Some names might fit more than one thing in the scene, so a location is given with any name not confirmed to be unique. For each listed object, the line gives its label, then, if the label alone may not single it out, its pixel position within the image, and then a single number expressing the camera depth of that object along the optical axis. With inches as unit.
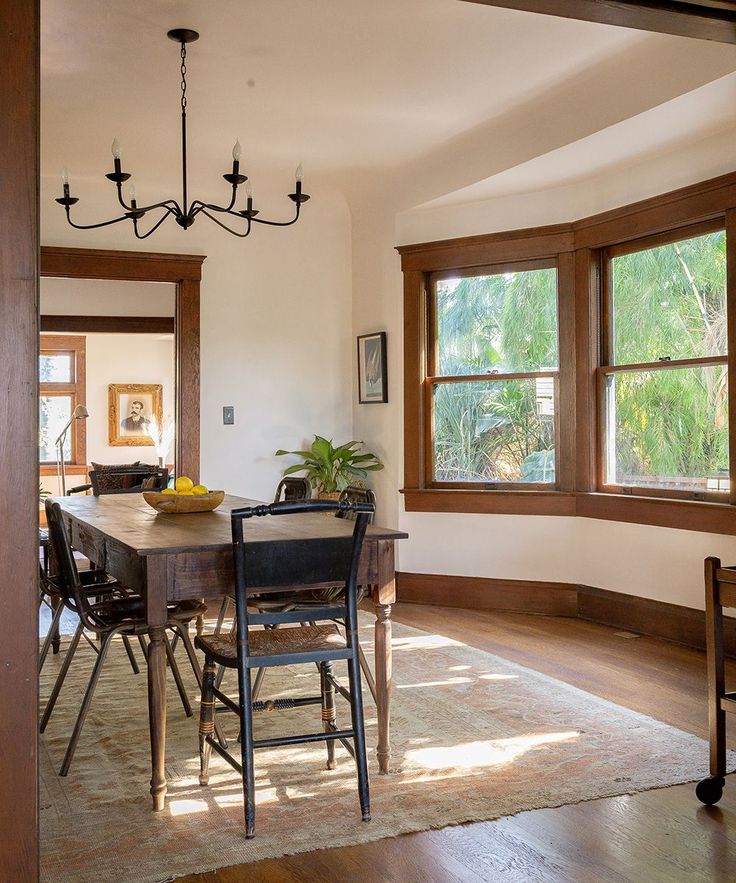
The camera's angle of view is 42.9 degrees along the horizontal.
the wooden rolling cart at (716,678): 107.7
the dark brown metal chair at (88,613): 124.0
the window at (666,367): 184.5
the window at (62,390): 438.6
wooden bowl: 147.9
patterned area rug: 100.4
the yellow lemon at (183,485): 151.6
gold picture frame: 451.2
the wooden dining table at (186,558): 106.8
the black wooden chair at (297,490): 178.1
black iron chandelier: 150.7
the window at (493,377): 224.7
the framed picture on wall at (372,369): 249.3
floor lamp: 264.2
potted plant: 249.8
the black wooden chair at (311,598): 130.1
